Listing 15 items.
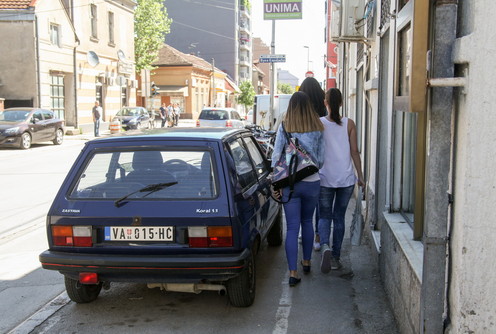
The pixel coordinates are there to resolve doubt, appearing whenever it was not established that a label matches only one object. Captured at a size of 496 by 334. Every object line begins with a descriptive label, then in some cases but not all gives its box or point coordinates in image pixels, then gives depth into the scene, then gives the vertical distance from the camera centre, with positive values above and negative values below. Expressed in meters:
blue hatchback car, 4.25 -0.84
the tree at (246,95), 74.81 +1.75
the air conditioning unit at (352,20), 8.87 +1.39
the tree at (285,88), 117.38 +4.21
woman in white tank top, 5.62 -0.57
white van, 23.33 +0.01
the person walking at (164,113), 40.76 -0.37
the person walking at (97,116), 29.89 -0.44
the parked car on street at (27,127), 21.05 -0.76
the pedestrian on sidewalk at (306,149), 5.23 -0.45
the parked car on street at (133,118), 32.19 -0.59
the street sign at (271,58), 19.75 +1.75
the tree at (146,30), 48.47 +6.64
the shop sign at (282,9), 20.23 +3.55
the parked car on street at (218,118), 25.73 -0.46
